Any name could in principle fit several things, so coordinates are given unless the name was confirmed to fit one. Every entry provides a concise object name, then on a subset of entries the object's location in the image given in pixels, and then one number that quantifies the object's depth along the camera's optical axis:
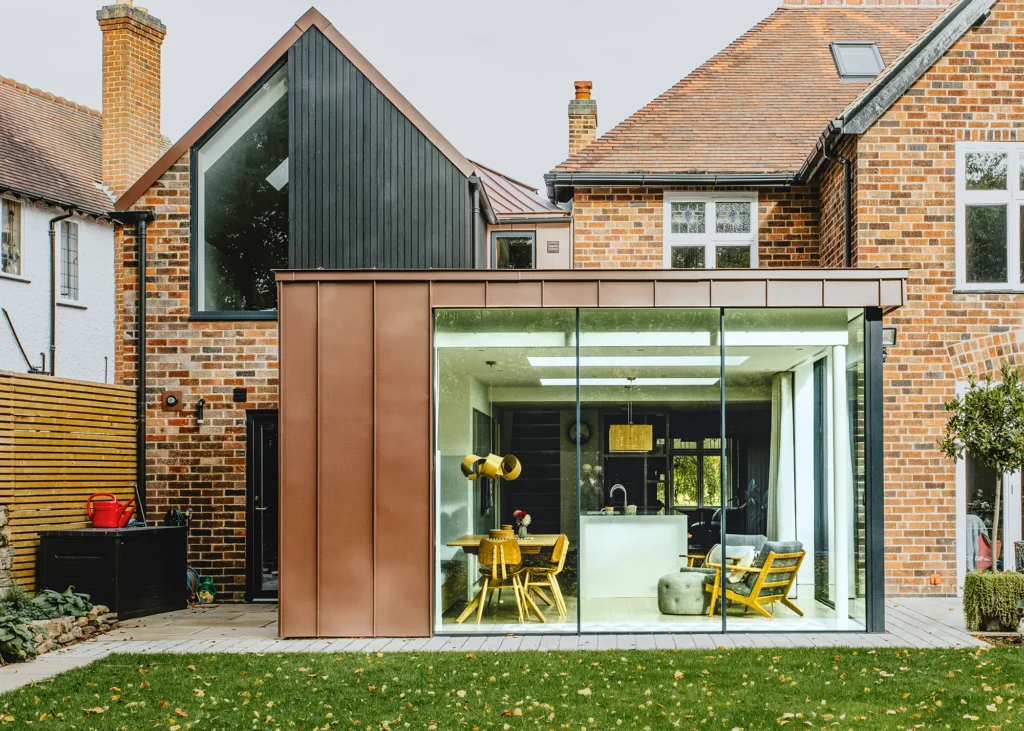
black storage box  11.40
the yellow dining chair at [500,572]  10.22
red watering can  11.95
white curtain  10.43
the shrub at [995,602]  10.05
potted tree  10.07
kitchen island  10.23
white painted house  19.88
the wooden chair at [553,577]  10.19
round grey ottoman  10.31
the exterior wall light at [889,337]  11.56
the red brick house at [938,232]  12.57
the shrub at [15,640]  9.15
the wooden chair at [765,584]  10.34
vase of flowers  10.22
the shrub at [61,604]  10.45
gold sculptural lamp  10.23
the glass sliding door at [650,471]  10.22
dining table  10.17
